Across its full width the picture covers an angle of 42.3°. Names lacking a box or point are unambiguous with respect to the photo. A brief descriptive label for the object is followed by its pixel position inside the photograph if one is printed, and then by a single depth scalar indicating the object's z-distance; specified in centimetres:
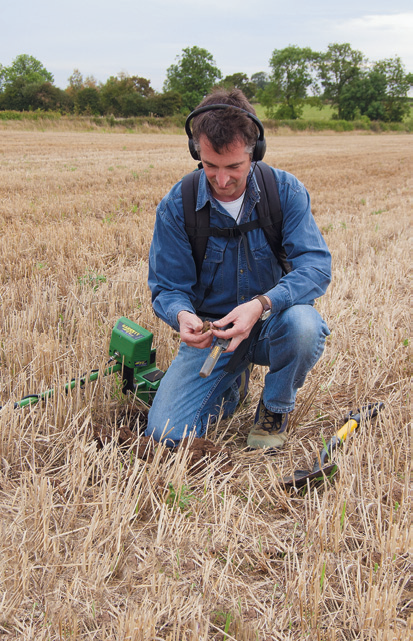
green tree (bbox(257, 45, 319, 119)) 7081
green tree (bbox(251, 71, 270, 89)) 10476
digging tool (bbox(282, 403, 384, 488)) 258
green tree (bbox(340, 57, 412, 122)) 6850
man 279
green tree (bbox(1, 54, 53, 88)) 8756
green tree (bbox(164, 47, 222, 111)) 6900
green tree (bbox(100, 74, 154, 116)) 4953
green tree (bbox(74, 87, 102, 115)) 4860
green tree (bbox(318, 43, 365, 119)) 8038
